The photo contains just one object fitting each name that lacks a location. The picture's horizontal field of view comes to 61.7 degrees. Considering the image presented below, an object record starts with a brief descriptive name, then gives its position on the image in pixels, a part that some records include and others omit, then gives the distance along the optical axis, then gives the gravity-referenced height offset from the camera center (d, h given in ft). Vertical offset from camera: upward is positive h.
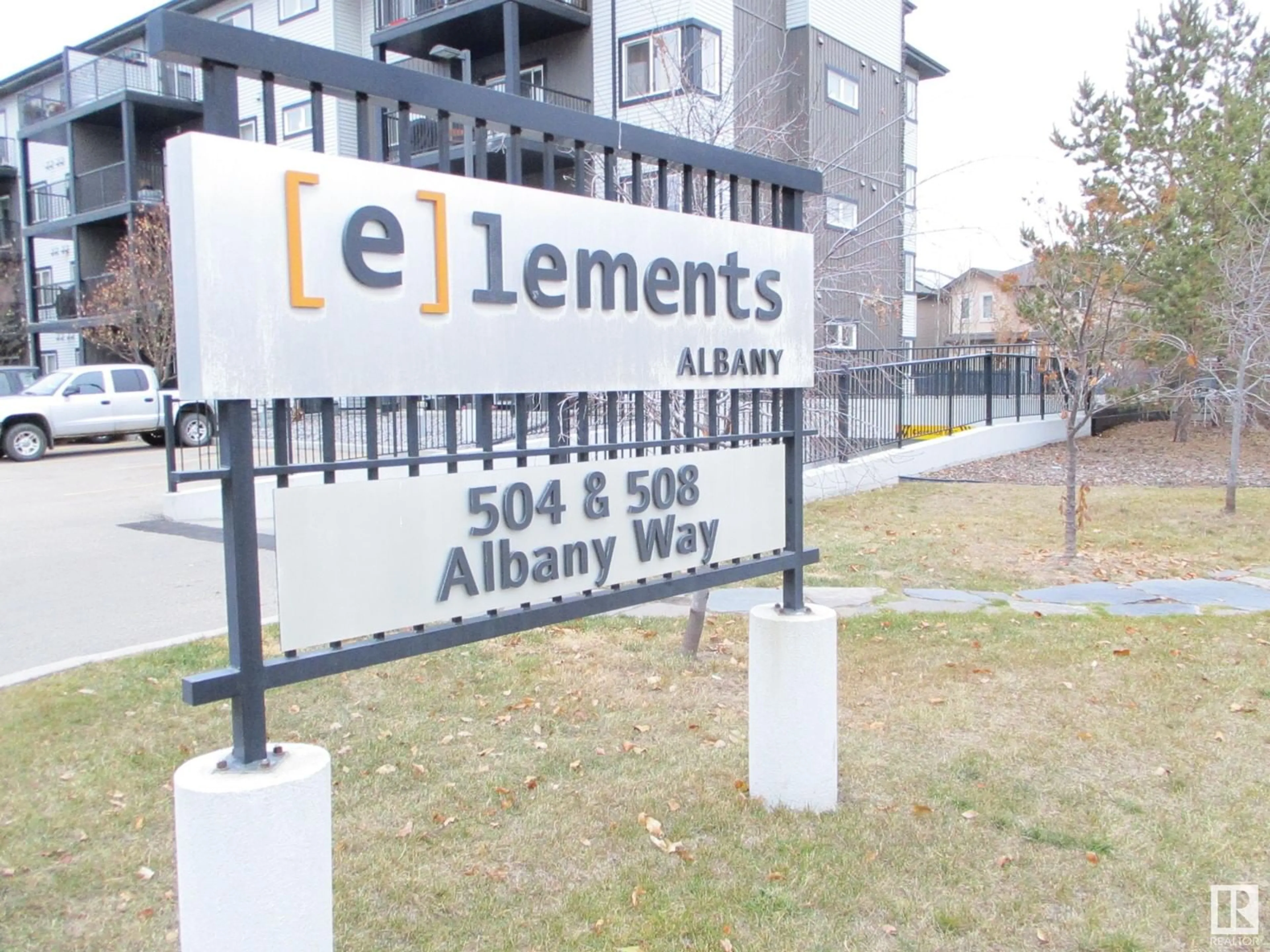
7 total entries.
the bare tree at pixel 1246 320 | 36.01 +2.37
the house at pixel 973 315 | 86.17 +9.39
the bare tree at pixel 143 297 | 79.51 +8.40
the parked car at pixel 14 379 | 71.61 +2.04
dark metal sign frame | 8.49 -0.16
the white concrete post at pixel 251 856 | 8.27 -3.56
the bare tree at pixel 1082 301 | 29.63 +2.59
